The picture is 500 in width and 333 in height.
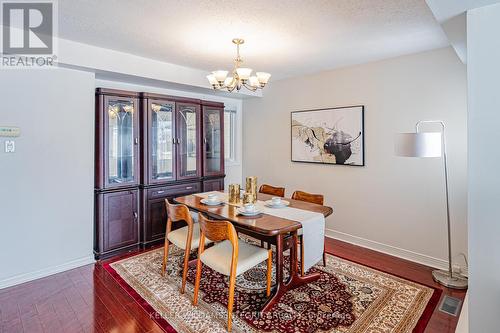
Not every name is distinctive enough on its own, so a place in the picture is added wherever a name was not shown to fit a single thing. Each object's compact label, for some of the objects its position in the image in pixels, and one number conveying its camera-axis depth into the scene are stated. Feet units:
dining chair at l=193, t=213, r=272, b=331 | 7.00
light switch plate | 8.76
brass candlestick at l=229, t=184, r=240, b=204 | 9.95
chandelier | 8.48
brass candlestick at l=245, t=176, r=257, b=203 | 10.03
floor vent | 7.55
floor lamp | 8.32
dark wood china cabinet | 10.84
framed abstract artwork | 12.07
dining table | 7.36
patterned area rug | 6.98
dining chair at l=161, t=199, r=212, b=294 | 8.48
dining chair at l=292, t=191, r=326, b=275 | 10.43
